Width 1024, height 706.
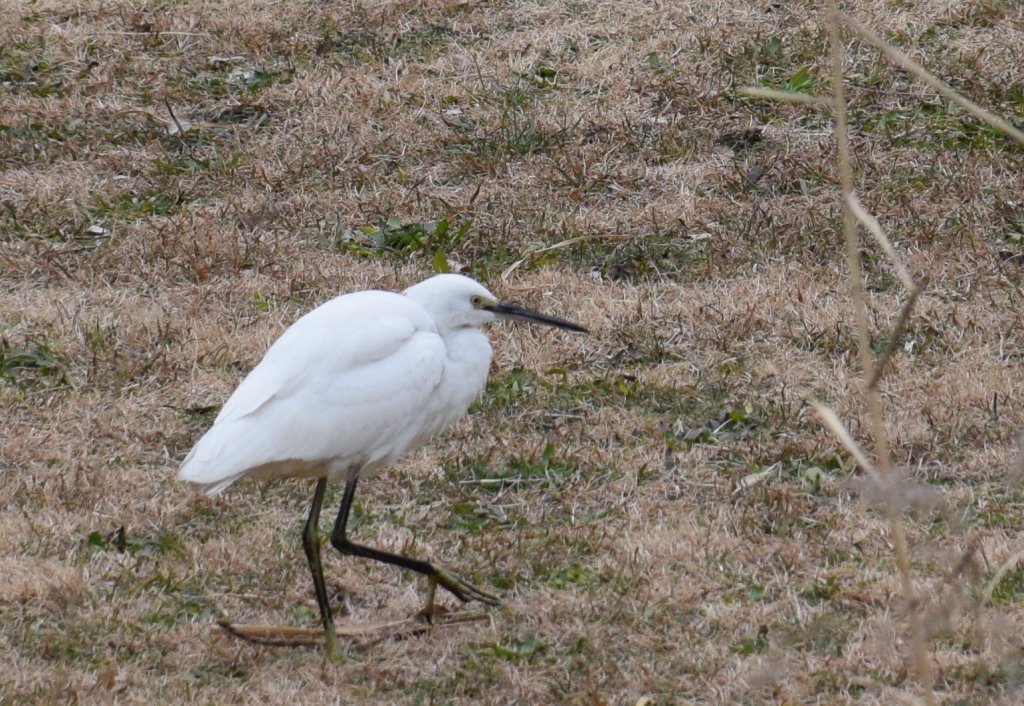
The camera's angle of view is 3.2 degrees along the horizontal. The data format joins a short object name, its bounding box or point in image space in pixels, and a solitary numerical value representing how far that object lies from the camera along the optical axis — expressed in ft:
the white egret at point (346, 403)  52.14
